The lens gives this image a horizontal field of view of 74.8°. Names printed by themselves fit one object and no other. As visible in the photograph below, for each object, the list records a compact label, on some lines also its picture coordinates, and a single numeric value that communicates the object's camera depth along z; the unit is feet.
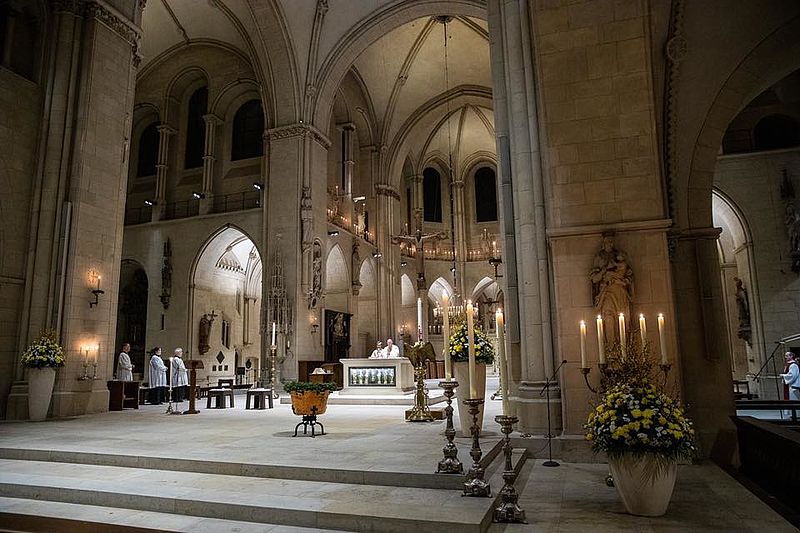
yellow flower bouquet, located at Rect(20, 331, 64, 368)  30.50
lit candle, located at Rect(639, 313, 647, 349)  18.88
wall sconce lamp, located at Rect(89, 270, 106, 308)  34.83
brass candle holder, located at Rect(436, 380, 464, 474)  15.10
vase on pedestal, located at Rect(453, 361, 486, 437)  22.35
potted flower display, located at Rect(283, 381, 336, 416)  23.88
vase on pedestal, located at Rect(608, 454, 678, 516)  13.06
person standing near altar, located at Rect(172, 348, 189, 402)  43.01
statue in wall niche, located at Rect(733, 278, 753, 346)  47.67
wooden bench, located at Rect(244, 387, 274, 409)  39.52
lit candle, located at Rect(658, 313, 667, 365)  17.84
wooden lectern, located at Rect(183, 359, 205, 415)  34.50
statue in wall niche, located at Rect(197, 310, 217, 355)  63.62
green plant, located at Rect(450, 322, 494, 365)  22.29
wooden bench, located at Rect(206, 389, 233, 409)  41.29
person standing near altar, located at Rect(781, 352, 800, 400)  36.60
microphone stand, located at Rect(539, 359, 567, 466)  19.69
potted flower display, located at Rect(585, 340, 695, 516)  13.10
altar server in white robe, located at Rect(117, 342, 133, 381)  40.85
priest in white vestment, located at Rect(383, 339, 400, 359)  46.62
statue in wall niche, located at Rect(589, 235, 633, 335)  20.34
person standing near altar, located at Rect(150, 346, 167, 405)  44.04
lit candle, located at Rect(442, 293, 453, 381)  14.58
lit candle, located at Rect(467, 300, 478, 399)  13.38
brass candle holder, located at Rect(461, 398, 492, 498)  13.76
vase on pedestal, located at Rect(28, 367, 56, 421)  30.73
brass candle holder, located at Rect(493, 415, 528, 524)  12.88
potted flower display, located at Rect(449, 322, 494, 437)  22.30
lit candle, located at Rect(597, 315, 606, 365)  17.79
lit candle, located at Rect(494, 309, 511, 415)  13.27
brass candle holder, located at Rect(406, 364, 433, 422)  29.17
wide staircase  12.68
